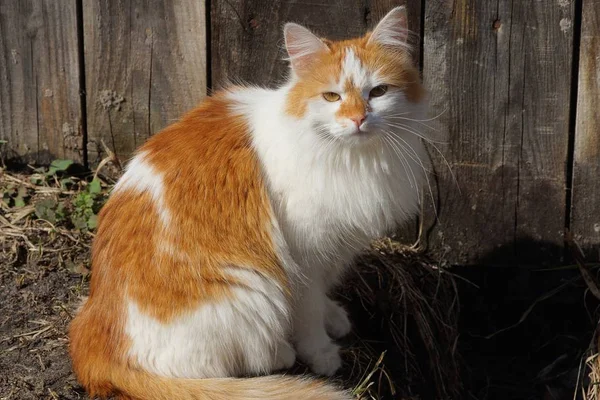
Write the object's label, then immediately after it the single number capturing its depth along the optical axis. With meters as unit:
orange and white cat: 2.48
